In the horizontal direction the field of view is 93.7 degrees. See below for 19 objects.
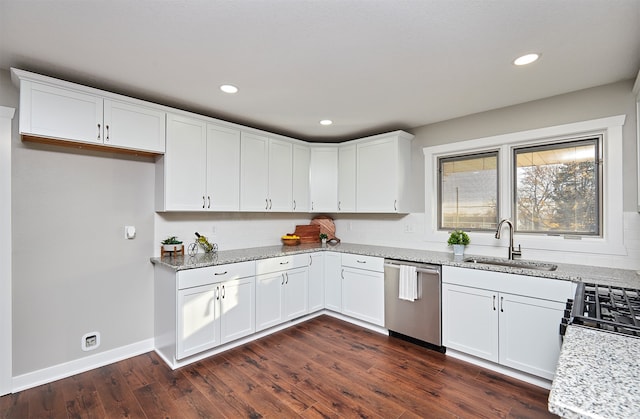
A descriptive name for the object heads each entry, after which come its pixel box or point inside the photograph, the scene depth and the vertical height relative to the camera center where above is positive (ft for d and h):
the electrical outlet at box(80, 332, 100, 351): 8.40 -3.69
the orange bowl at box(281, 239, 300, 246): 13.17 -1.43
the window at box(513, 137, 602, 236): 8.64 +0.61
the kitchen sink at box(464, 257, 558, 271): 8.55 -1.67
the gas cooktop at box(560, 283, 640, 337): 3.78 -1.56
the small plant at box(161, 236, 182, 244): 9.78 -1.00
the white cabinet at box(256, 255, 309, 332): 10.30 -2.98
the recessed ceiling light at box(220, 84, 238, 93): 8.25 +3.41
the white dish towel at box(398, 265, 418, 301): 9.63 -2.42
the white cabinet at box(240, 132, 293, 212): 11.17 +1.42
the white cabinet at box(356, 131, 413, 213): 11.64 +1.47
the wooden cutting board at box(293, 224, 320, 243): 14.15 -1.11
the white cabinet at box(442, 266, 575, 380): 7.32 -2.91
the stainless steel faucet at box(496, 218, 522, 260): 9.27 -1.14
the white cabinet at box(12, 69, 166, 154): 6.85 +2.43
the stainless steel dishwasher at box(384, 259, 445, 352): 9.30 -3.26
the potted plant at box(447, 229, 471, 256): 10.12 -1.11
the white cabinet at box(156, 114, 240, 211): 9.17 +1.38
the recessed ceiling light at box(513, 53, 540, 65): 6.65 +3.39
